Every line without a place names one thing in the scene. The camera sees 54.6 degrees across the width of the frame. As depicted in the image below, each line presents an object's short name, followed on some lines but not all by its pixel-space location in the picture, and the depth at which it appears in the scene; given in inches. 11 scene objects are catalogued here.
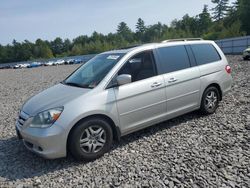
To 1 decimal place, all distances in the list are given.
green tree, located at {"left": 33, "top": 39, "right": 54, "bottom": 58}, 4138.8
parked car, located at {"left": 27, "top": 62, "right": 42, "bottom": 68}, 2222.6
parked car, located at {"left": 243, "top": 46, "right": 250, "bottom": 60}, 677.7
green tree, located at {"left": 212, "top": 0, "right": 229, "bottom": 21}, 3382.4
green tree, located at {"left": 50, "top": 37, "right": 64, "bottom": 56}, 4724.4
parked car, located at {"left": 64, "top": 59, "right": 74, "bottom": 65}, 2103.8
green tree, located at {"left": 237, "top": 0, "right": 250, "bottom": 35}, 2156.7
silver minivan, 149.2
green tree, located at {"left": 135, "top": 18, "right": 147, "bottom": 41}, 4469.0
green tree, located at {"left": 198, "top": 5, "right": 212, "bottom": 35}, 3246.1
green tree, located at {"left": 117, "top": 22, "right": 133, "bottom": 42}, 4490.7
